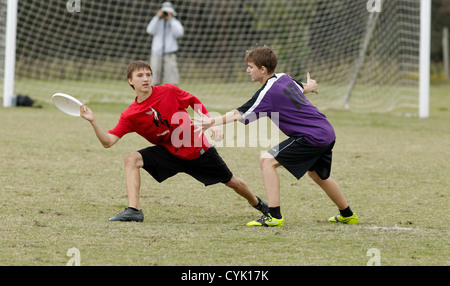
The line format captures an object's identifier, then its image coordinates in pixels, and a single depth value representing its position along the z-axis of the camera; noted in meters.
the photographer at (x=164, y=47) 26.45
